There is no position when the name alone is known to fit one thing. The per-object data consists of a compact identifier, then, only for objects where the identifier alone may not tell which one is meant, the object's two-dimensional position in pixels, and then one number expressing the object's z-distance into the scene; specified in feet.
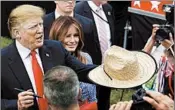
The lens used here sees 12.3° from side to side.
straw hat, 15.23
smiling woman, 21.80
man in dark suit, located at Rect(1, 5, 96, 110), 17.18
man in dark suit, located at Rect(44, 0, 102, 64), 26.94
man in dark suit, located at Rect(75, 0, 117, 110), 29.29
